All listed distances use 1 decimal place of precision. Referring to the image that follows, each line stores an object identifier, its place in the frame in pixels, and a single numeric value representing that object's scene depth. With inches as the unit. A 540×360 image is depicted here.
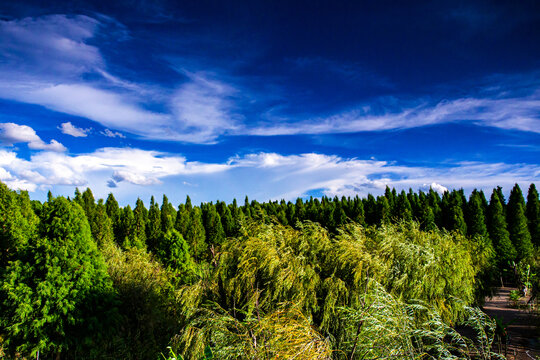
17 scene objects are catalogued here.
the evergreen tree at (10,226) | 547.2
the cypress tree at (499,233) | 938.7
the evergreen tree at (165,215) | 1031.5
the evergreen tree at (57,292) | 376.5
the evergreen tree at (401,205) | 1182.6
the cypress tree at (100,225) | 890.1
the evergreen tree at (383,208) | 1157.4
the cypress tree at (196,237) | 1019.9
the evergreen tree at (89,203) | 907.4
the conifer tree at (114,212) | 1062.1
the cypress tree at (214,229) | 1146.0
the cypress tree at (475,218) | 979.9
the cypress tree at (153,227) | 1060.3
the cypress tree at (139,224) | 1021.8
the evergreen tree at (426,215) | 1056.4
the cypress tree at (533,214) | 1034.1
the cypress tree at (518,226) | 951.6
